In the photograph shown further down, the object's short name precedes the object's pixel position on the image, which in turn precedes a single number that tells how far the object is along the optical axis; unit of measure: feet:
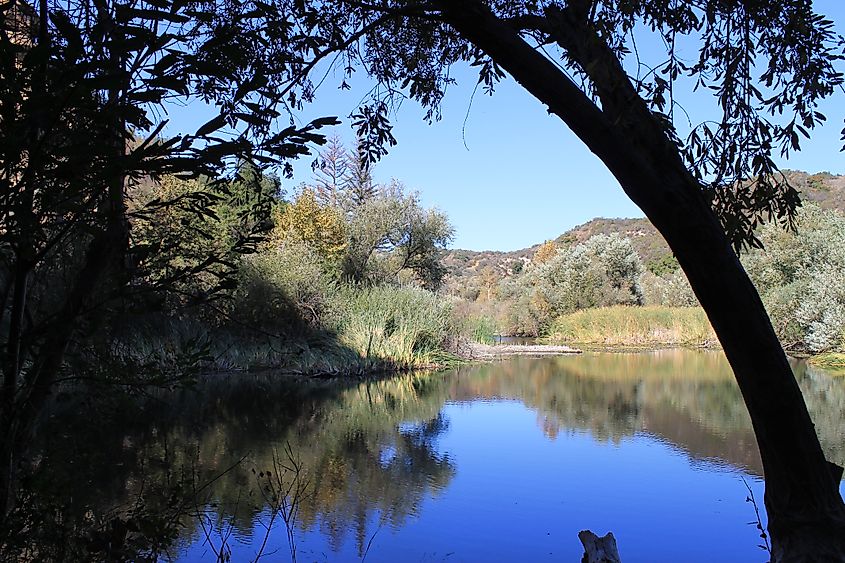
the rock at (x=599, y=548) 10.46
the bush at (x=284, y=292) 44.21
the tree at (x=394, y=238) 63.46
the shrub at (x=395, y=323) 45.78
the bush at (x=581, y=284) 89.66
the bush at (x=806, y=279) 54.90
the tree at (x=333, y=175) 106.32
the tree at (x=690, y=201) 6.77
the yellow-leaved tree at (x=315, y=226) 59.52
